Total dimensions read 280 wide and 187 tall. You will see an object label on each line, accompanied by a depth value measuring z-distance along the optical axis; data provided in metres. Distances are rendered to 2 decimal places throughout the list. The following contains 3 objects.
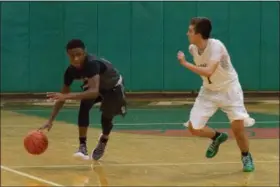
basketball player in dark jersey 10.75
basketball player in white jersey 10.58
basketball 10.89
